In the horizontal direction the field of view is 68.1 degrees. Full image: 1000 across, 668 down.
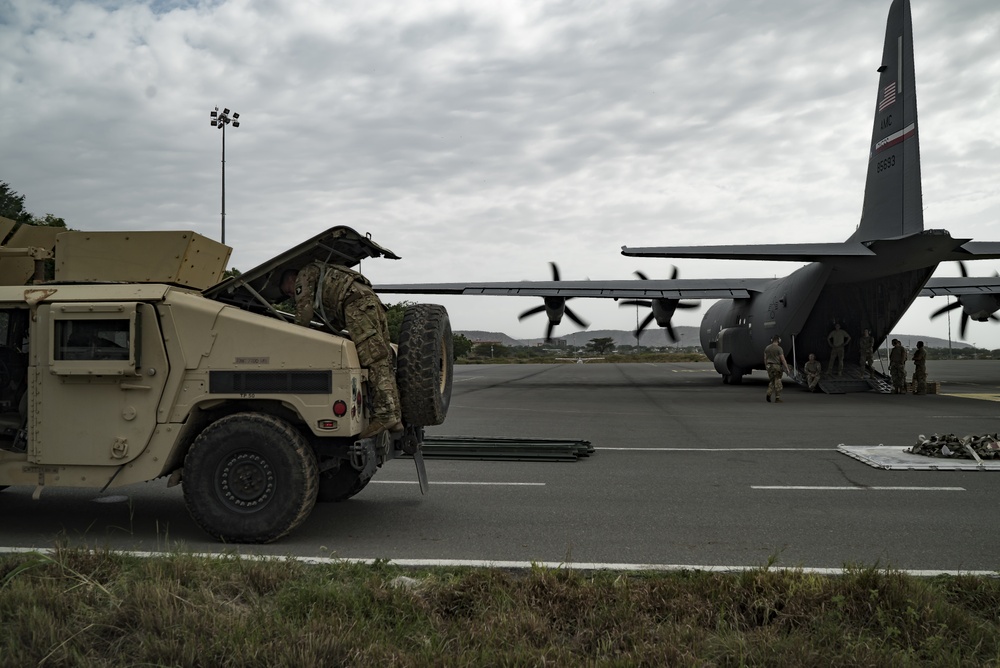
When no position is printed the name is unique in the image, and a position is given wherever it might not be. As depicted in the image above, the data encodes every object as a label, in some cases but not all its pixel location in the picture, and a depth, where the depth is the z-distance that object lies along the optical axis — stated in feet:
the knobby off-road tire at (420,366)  21.44
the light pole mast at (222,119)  109.50
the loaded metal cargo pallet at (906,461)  30.35
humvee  19.45
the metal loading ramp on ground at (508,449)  34.71
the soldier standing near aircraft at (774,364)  67.15
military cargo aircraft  64.28
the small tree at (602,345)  364.75
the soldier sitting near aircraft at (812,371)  79.25
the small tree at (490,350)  343.46
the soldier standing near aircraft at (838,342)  80.02
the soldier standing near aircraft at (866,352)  80.94
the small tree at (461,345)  266.57
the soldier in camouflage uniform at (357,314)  20.68
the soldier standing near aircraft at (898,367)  77.30
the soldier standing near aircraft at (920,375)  77.61
